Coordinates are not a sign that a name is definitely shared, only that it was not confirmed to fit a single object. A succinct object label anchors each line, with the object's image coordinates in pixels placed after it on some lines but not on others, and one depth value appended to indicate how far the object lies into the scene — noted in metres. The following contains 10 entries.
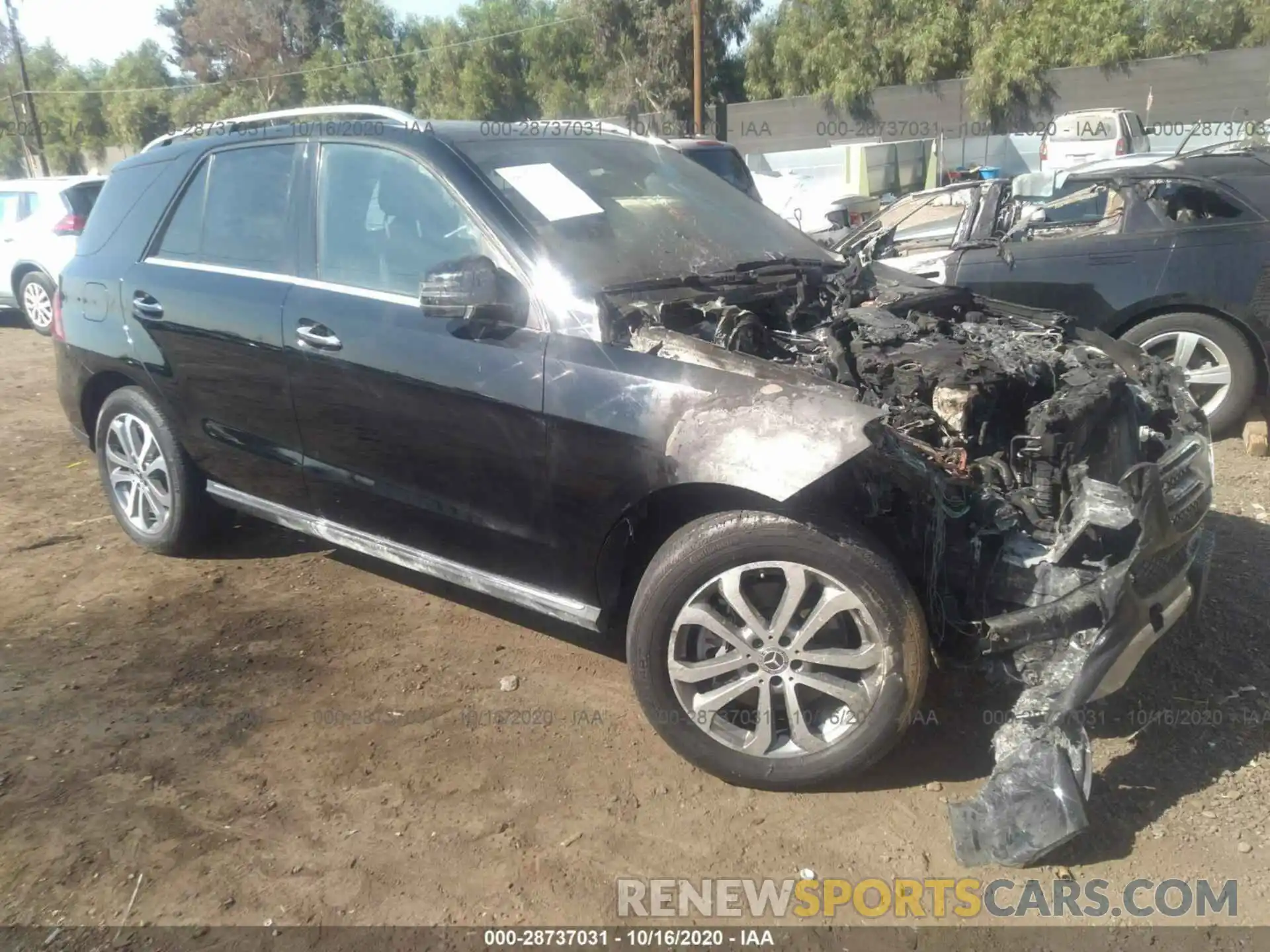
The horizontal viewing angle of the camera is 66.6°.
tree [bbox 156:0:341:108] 47.31
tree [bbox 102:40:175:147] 47.19
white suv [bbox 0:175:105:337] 10.44
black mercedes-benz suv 2.61
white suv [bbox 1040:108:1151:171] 19.30
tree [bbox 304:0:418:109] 43.09
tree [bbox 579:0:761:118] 33.94
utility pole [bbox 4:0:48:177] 32.75
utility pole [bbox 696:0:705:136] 21.58
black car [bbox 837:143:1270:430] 5.58
